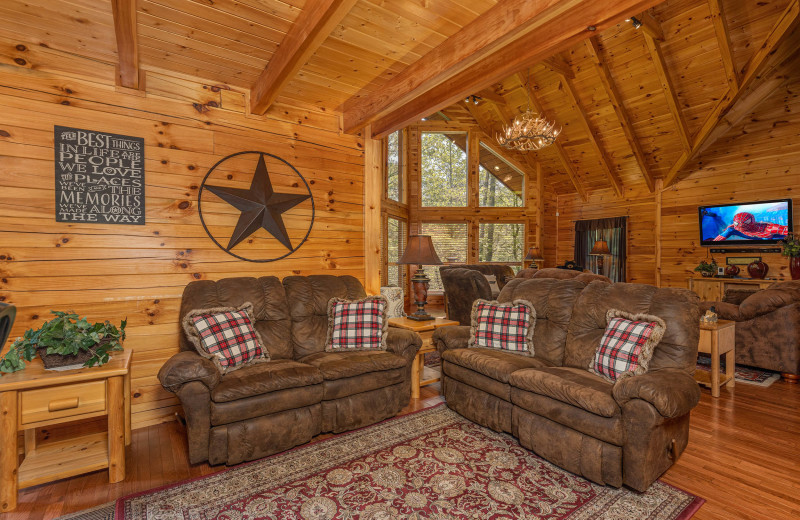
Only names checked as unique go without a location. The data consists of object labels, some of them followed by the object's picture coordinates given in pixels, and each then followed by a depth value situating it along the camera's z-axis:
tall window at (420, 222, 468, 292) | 8.64
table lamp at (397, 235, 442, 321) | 3.71
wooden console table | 5.75
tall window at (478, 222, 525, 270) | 8.89
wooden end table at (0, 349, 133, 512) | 1.96
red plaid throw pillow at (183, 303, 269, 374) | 2.60
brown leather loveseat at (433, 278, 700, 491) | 2.03
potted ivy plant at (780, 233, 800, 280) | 5.31
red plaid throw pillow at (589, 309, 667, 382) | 2.31
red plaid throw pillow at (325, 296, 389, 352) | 3.15
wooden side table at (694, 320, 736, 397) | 3.44
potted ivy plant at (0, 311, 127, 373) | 2.11
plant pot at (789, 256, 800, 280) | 5.32
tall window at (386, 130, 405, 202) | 7.75
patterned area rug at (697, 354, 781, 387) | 3.82
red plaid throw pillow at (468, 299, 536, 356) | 3.07
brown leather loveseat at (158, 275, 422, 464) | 2.29
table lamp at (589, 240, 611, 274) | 7.58
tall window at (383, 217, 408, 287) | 7.58
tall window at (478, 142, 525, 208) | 8.88
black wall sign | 2.68
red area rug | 1.93
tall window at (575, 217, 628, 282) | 7.96
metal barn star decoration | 3.35
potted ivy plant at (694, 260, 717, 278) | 6.30
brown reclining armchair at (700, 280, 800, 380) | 3.75
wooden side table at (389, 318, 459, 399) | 3.43
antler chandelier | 5.75
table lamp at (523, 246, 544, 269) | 8.06
